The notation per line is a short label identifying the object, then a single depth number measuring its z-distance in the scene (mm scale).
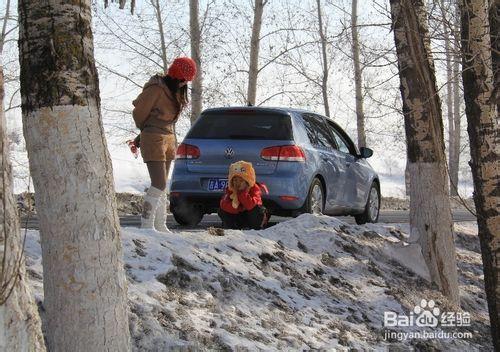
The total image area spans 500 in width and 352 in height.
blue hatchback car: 9648
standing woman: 7453
